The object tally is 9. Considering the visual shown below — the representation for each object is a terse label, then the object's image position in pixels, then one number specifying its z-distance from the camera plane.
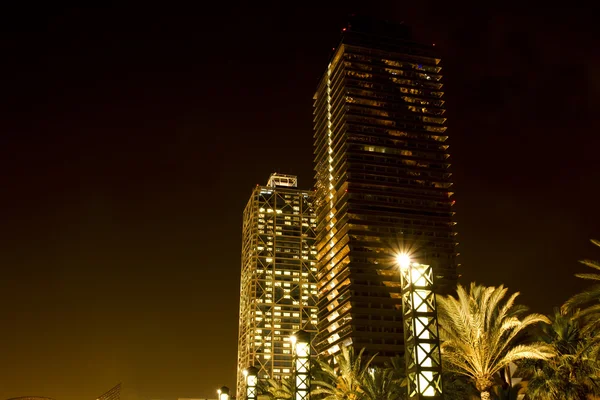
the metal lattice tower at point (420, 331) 20.81
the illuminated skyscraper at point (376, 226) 175.50
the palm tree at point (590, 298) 31.92
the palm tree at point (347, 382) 50.22
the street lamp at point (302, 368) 32.94
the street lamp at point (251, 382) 40.72
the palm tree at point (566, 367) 36.94
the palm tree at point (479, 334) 35.03
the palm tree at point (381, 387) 47.91
